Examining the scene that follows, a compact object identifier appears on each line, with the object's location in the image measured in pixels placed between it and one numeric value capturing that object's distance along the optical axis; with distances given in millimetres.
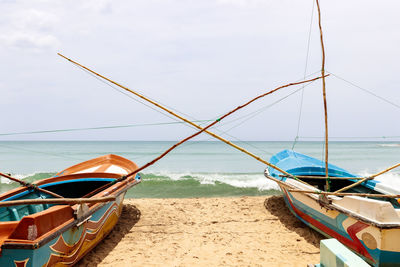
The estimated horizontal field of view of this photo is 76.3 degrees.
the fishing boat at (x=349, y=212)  3633
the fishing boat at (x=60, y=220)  2952
